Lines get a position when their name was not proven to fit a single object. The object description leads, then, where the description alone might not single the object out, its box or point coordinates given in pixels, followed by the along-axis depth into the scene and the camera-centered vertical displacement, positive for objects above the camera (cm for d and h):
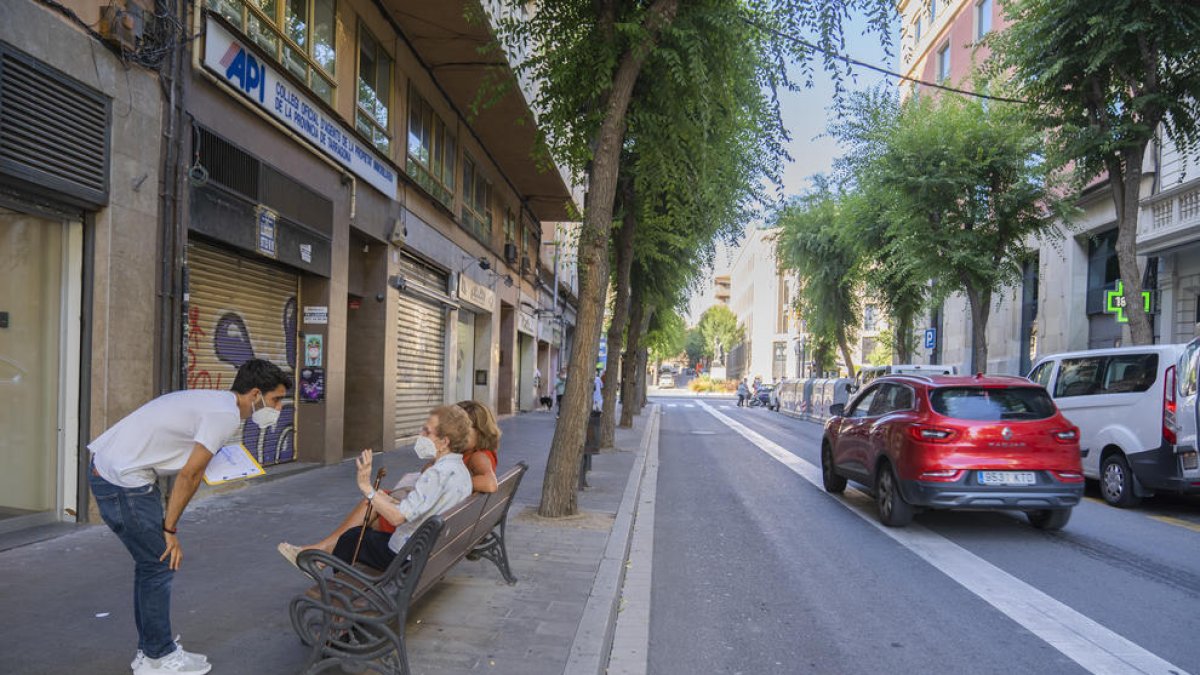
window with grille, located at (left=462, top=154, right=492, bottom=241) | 1786 +372
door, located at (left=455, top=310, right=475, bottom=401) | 1908 -35
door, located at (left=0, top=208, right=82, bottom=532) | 597 -27
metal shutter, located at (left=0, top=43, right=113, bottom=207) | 543 +161
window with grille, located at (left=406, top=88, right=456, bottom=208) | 1395 +394
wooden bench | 318 -117
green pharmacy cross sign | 1532 +118
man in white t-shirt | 317 -61
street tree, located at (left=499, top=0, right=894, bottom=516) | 744 +299
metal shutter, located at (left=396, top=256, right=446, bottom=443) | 1420 -9
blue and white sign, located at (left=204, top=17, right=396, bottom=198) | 770 +290
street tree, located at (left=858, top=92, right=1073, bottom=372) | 1853 +420
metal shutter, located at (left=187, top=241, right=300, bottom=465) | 816 +20
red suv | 726 -96
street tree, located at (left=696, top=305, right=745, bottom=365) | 11456 +319
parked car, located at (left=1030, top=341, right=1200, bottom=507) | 895 -75
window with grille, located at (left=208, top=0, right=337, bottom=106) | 844 +382
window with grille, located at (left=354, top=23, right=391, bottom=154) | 1159 +408
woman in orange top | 413 -71
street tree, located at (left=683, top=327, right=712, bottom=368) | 12756 +44
